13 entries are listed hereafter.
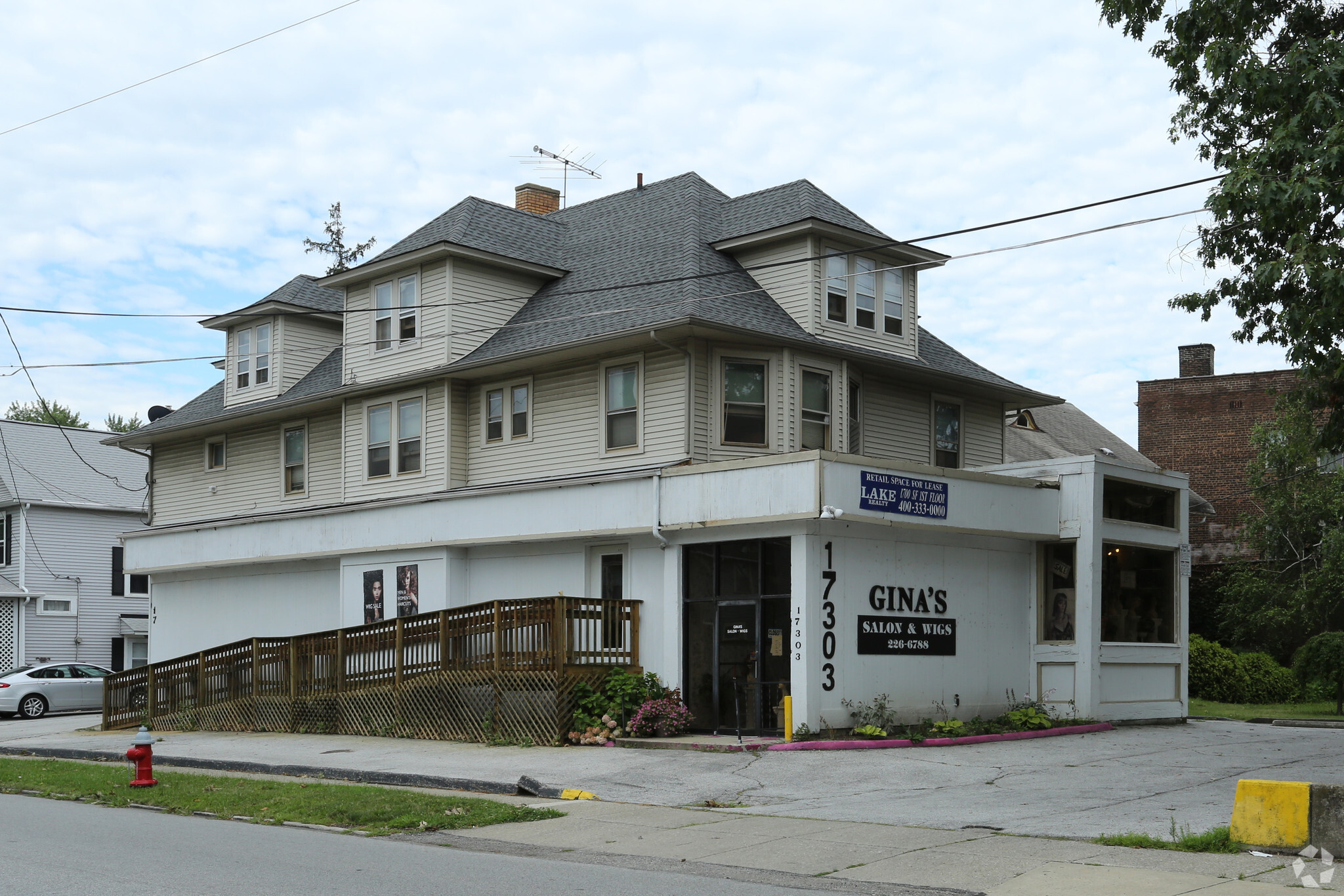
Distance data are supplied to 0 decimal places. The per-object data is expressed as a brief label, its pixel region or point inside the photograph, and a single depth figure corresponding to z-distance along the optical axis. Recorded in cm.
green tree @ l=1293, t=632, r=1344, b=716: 2820
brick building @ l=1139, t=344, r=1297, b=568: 4462
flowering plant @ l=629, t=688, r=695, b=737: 1989
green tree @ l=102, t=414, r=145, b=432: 7881
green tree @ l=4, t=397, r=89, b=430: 7538
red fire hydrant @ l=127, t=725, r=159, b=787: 1580
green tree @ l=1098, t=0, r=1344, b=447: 1410
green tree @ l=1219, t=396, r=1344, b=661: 3528
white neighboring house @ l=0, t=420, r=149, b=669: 4331
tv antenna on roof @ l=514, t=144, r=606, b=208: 3412
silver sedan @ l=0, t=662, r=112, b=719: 3422
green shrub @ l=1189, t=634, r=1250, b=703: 3183
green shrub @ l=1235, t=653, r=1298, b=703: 3197
